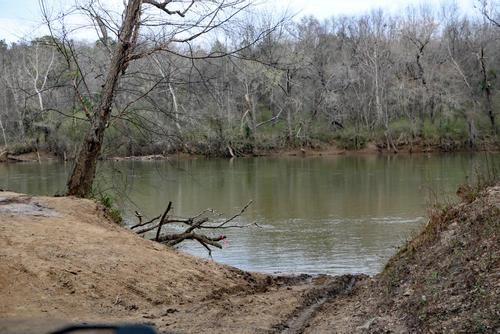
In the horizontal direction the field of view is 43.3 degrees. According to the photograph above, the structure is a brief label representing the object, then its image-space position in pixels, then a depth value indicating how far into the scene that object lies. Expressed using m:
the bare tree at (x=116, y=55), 12.20
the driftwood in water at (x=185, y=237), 12.45
